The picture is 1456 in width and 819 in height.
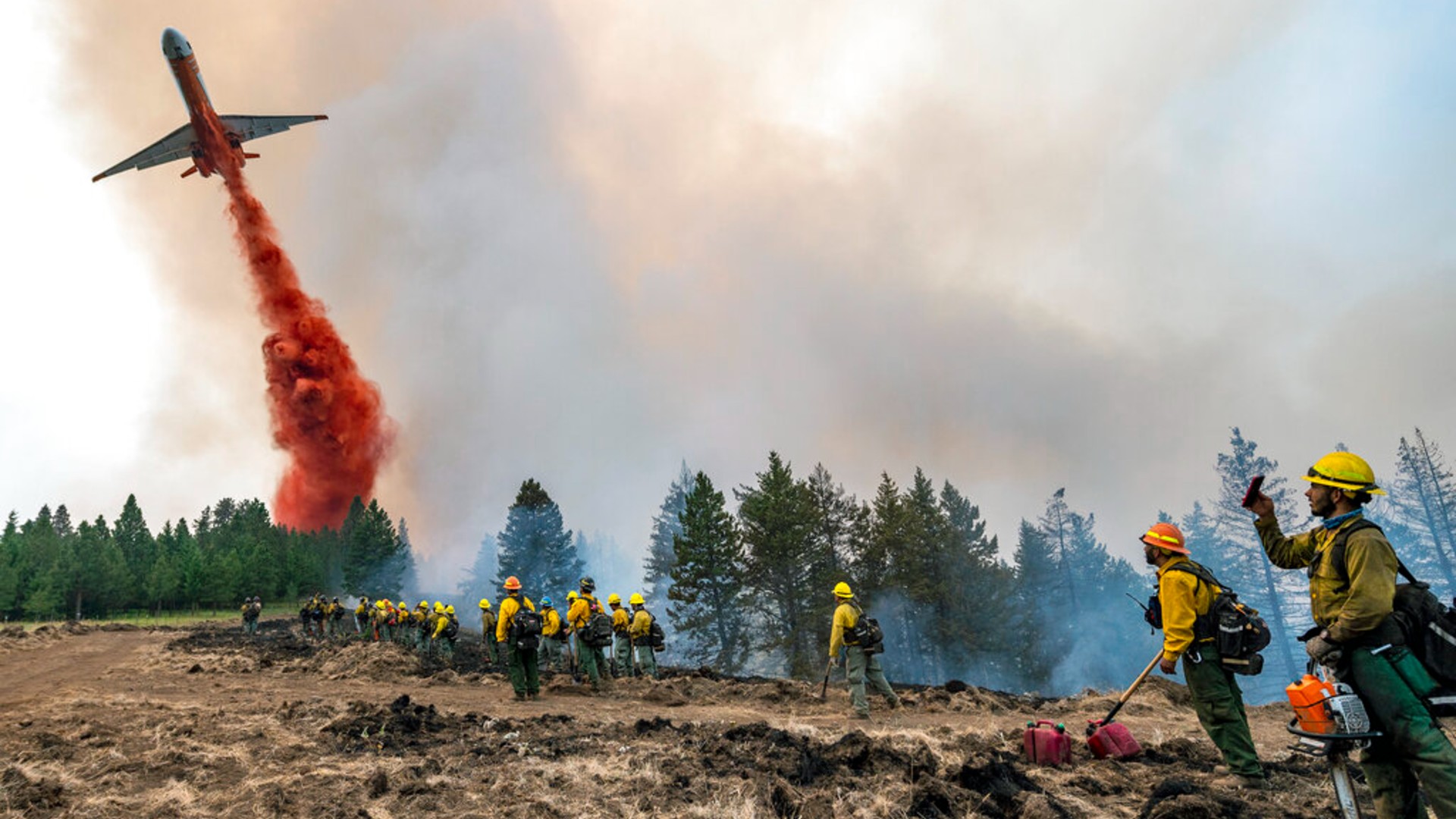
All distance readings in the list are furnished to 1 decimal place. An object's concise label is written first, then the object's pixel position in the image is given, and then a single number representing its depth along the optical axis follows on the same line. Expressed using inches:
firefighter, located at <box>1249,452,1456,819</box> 159.2
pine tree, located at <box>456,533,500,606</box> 3254.4
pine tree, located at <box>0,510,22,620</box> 2144.4
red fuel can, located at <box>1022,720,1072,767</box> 294.4
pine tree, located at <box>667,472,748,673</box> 1382.9
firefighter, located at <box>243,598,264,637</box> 1594.5
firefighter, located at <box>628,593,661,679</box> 748.6
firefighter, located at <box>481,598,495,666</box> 807.7
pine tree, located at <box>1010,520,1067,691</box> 1497.3
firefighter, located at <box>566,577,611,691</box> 662.5
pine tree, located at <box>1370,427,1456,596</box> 1728.6
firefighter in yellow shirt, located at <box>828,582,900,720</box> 481.1
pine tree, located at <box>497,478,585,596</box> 2011.6
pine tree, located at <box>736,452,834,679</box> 1344.7
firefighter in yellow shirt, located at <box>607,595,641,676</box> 781.9
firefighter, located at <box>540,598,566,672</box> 766.5
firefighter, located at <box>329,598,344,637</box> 1520.7
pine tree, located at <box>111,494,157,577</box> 3051.2
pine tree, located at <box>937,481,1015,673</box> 1402.6
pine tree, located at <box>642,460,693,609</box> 2239.2
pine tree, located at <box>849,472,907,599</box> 1397.6
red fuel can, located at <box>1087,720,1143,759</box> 300.5
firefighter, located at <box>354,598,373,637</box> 1450.5
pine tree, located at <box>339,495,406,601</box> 2453.2
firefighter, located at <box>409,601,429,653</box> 1163.9
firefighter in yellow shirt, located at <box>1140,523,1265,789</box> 252.7
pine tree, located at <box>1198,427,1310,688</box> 1684.3
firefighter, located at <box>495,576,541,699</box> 570.9
